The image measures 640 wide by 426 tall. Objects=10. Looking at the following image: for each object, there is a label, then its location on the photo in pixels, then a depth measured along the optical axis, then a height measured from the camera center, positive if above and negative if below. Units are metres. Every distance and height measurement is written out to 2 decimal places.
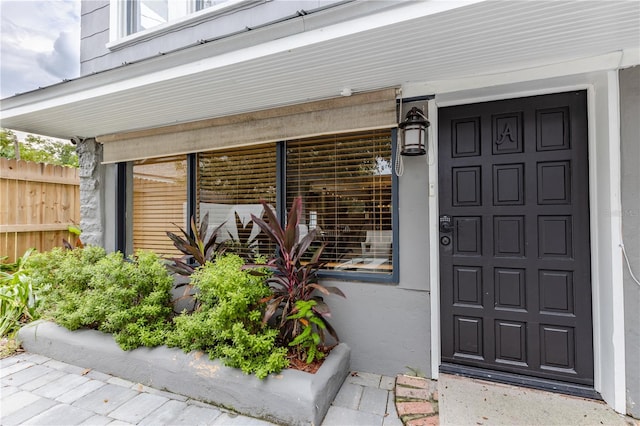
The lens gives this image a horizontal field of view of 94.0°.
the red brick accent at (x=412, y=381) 2.53 -1.42
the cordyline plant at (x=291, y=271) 2.58 -0.48
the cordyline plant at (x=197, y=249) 3.17 -0.34
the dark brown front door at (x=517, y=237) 2.43 -0.17
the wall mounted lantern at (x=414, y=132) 2.57 +0.74
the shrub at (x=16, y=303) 3.52 -1.05
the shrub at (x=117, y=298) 2.83 -0.84
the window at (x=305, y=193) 2.97 +0.28
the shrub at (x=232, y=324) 2.33 -0.91
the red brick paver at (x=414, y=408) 2.18 -1.42
